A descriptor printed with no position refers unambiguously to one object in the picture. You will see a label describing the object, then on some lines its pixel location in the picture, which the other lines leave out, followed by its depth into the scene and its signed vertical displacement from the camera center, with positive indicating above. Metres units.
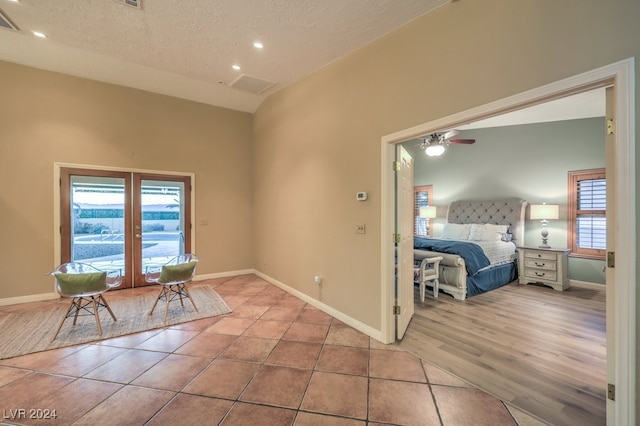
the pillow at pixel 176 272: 3.42 -0.80
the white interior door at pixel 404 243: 2.92 -0.37
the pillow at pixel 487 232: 5.62 -0.46
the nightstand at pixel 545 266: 4.73 -1.05
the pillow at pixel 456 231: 6.16 -0.48
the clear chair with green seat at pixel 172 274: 3.43 -0.85
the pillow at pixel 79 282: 2.85 -0.77
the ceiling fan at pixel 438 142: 4.90 +1.34
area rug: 2.80 -1.39
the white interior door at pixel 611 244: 1.50 -0.20
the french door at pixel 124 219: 4.45 -0.11
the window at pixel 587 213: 4.73 -0.05
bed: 4.30 -0.65
